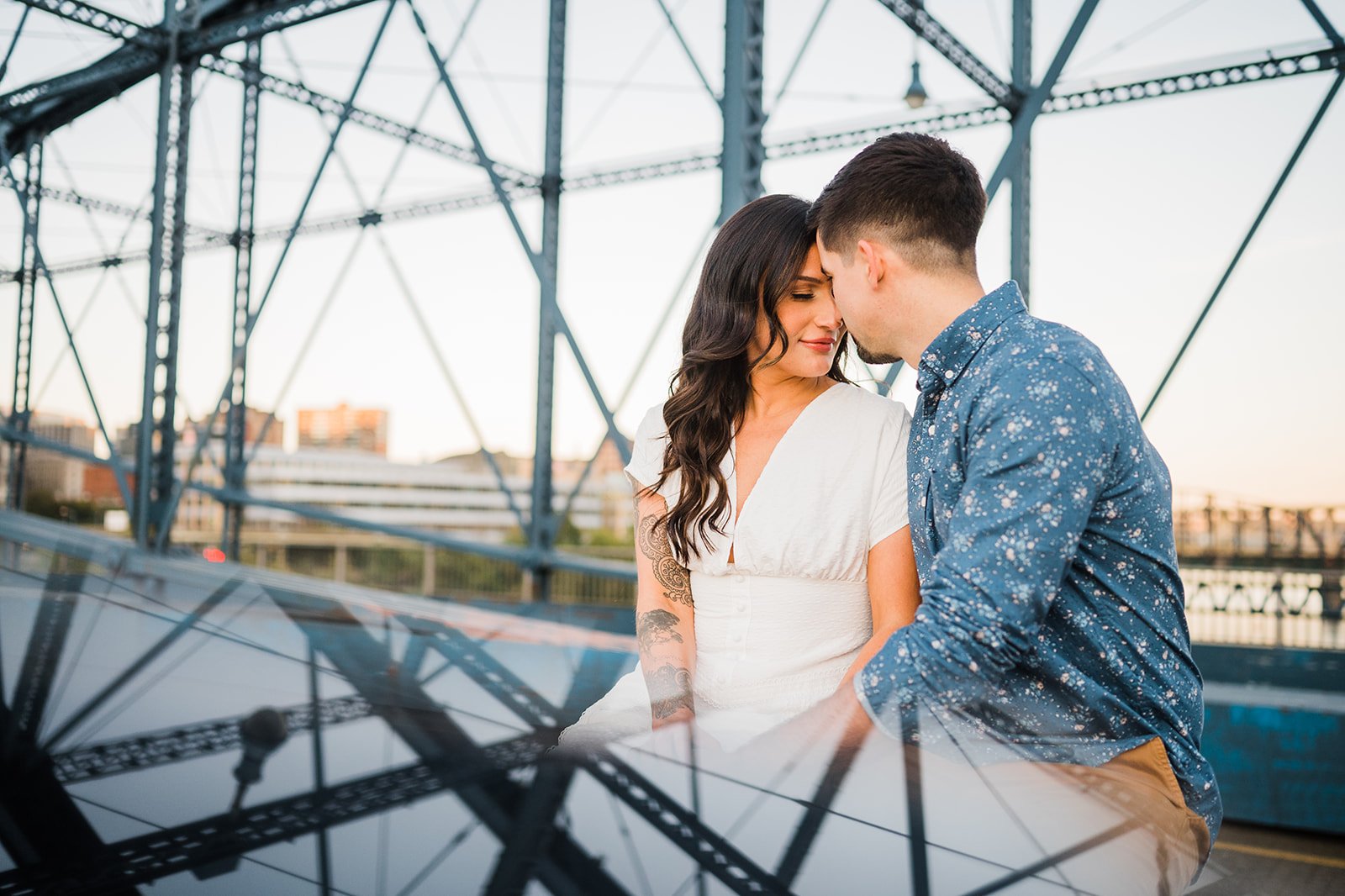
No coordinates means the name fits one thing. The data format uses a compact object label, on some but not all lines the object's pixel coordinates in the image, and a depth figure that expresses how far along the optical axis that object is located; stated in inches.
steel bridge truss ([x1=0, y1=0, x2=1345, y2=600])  177.0
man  35.5
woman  52.4
